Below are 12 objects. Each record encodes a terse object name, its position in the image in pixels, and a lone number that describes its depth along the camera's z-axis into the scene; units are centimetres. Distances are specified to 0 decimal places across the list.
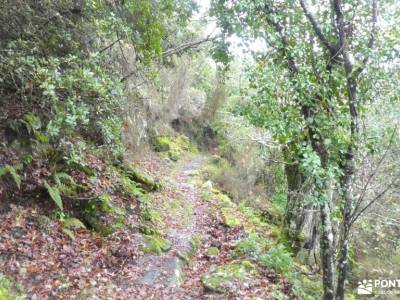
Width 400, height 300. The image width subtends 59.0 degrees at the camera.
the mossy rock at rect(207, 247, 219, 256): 794
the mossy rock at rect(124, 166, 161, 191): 1003
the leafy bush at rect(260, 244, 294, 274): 700
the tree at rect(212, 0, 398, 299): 505
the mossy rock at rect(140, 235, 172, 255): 689
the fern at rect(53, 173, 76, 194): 631
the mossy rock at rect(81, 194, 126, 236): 673
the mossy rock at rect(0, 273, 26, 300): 407
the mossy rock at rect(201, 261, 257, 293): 589
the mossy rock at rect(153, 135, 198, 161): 1827
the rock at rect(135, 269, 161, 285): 588
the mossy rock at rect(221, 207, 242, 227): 1006
